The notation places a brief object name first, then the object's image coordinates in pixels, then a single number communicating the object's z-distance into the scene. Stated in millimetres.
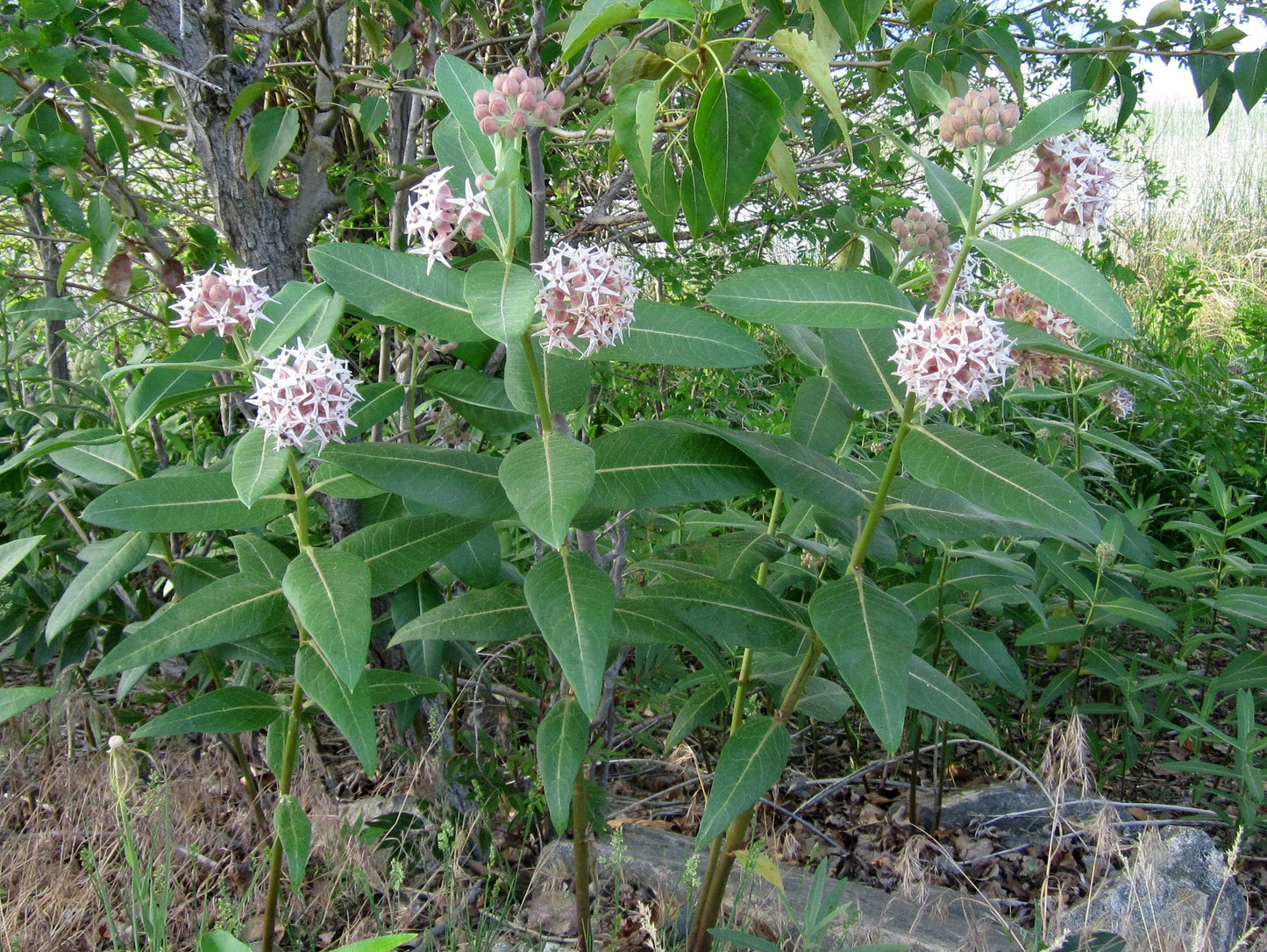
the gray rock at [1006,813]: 2178
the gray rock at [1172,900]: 1443
